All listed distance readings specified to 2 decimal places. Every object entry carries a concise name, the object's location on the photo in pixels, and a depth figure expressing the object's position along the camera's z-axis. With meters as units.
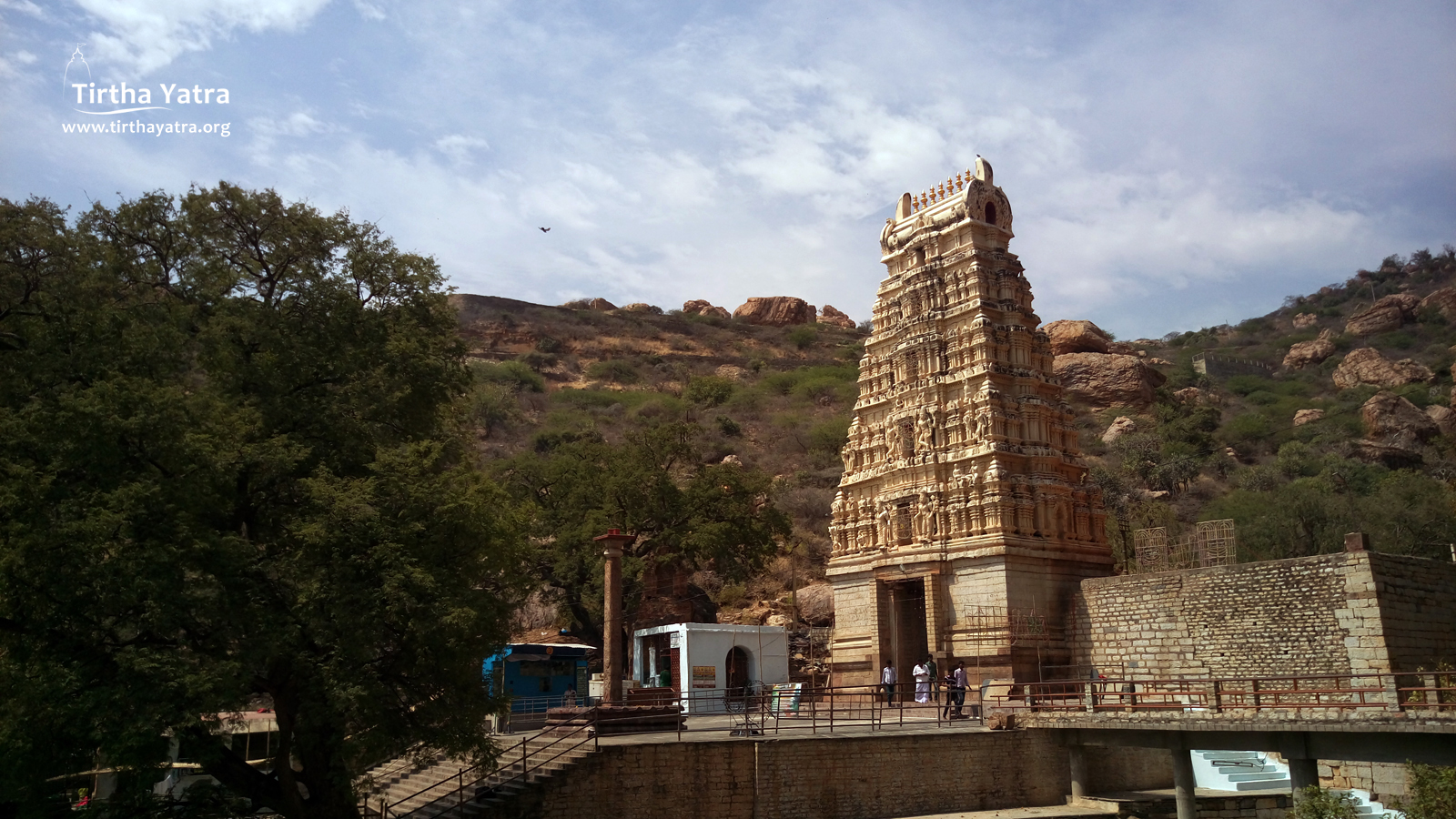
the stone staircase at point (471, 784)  17.36
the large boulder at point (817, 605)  40.59
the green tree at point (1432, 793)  15.04
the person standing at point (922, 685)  25.66
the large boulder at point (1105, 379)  63.81
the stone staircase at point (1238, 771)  22.16
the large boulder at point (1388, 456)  51.38
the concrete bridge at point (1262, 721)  16.23
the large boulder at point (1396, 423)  52.75
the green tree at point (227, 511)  13.82
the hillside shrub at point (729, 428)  69.25
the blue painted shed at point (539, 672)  25.52
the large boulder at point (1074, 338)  64.81
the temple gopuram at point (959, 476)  26.94
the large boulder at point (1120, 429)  60.60
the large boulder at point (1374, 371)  63.66
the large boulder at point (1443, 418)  53.78
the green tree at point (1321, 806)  15.83
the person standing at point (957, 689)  22.81
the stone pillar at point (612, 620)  21.17
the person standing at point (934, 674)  25.43
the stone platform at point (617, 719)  19.25
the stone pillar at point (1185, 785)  19.52
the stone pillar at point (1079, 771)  21.45
